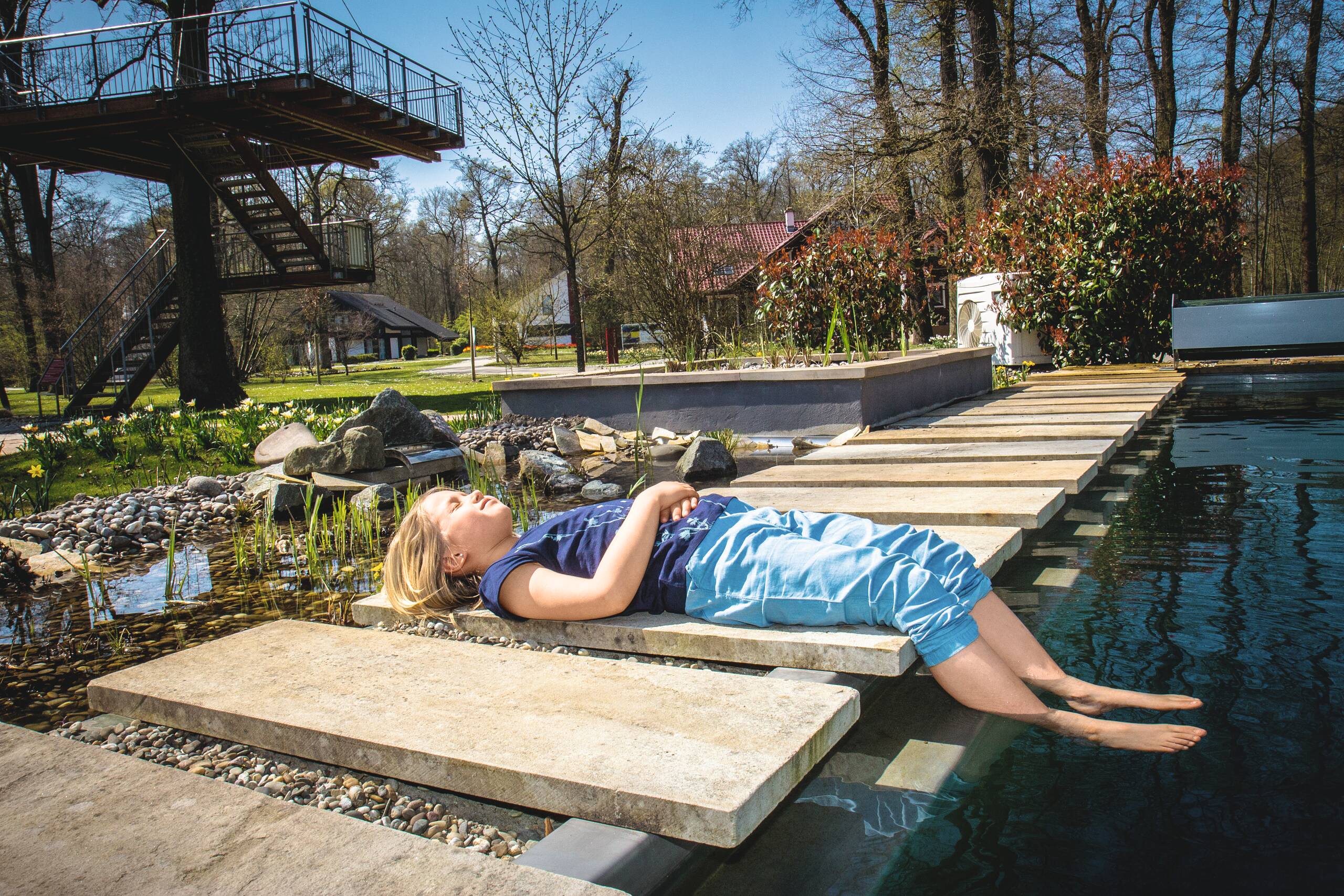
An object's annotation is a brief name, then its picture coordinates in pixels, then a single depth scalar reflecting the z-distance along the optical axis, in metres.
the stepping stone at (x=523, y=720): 1.43
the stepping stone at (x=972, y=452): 4.50
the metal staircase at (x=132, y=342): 14.65
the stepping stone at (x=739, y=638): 1.98
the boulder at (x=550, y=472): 6.33
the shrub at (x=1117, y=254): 10.91
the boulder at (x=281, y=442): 7.15
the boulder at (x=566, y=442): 7.77
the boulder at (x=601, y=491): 5.91
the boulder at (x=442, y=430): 7.46
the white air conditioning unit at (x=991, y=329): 12.33
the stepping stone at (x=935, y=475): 3.79
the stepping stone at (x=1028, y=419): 5.85
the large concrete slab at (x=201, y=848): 1.27
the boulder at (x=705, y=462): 6.25
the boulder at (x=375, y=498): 5.15
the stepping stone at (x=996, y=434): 5.19
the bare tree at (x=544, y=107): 14.98
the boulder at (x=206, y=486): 6.39
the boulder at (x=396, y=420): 7.04
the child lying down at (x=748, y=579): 2.05
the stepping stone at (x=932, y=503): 3.12
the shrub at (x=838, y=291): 9.14
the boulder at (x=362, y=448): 6.14
